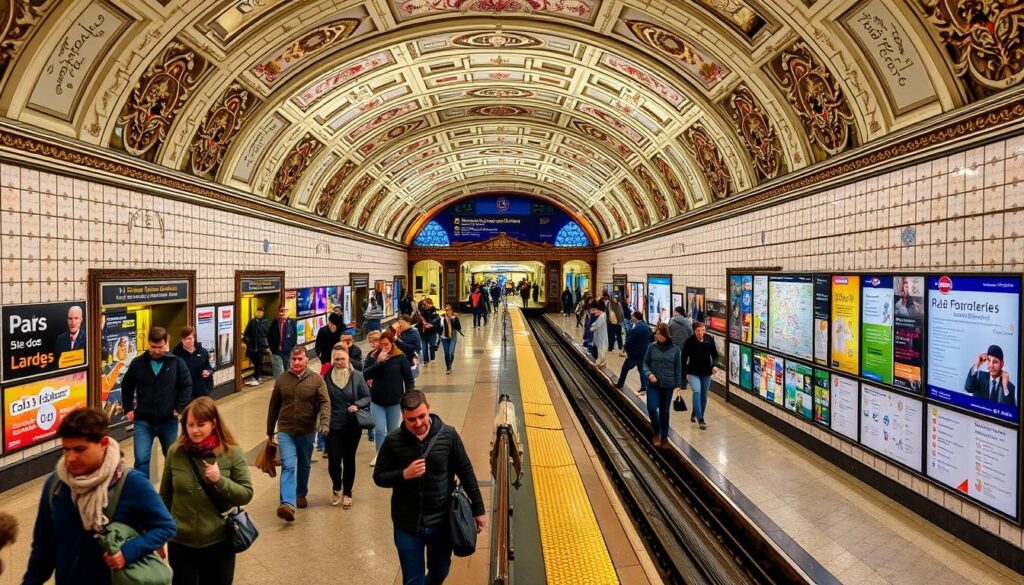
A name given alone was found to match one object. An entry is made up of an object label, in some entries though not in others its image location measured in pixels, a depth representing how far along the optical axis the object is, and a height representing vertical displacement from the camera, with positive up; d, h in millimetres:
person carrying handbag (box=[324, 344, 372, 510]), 4258 -1117
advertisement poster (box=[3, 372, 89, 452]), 5078 -1321
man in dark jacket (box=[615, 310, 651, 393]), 8914 -1025
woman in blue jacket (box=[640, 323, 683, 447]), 6293 -1037
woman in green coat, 2395 -1001
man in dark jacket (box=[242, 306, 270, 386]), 9227 -942
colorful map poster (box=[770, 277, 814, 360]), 6949 -476
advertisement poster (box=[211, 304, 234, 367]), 9094 -939
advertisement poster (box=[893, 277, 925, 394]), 5012 -496
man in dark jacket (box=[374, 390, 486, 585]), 2629 -1051
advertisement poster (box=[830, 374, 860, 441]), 5969 -1490
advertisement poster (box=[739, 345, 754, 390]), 8711 -1464
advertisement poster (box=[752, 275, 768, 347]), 8273 -459
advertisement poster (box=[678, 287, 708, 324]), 11489 -502
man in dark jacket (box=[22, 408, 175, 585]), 1917 -896
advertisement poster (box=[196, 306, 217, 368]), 8484 -786
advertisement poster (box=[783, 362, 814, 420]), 6875 -1479
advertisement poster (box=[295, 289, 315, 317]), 12781 -493
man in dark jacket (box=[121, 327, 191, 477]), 4293 -943
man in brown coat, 4027 -1018
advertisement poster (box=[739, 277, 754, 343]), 8844 -399
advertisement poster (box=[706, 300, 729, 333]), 9945 -694
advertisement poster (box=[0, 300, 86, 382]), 5086 -594
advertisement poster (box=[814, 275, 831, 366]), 6547 -412
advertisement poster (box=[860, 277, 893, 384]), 5441 -518
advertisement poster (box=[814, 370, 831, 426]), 6504 -1495
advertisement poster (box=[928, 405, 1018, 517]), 4055 -1497
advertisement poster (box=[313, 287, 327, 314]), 13984 -464
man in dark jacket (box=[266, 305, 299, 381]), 8734 -968
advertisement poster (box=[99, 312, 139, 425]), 6398 -933
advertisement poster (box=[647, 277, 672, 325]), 14578 -481
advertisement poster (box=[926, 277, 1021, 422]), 4043 -515
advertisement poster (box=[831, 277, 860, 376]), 5988 -494
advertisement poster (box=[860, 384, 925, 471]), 5051 -1494
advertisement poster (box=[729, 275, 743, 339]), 9266 -418
